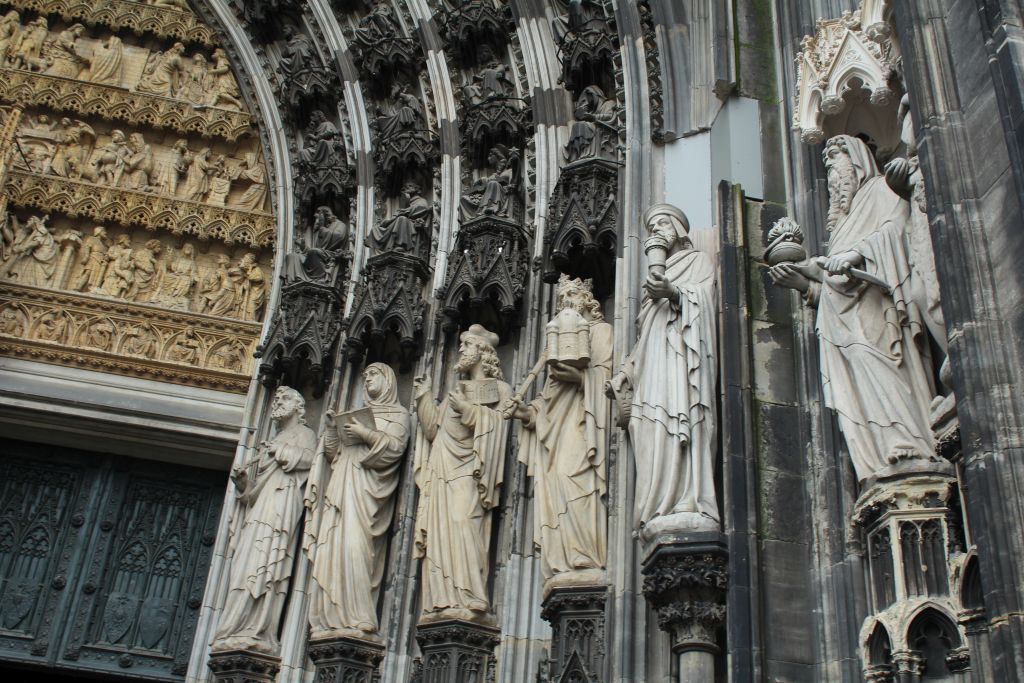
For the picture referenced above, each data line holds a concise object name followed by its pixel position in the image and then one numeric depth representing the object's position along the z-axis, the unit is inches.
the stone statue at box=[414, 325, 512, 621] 303.7
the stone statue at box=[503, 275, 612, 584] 276.5
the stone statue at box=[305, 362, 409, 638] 321.4
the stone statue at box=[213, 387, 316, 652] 336.8
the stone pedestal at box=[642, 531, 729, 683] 226.7
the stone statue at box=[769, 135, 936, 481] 208.8
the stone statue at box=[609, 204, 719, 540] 237.6
